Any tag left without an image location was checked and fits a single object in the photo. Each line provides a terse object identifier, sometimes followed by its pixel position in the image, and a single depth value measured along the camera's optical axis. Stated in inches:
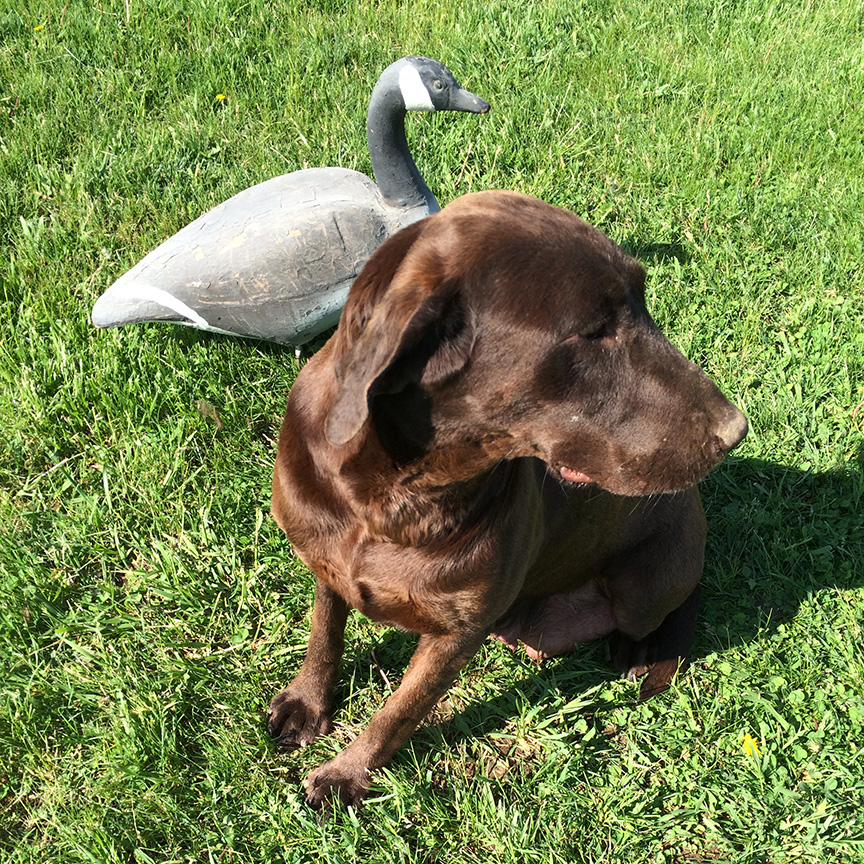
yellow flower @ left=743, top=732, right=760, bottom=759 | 42.1
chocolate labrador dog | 27.9
